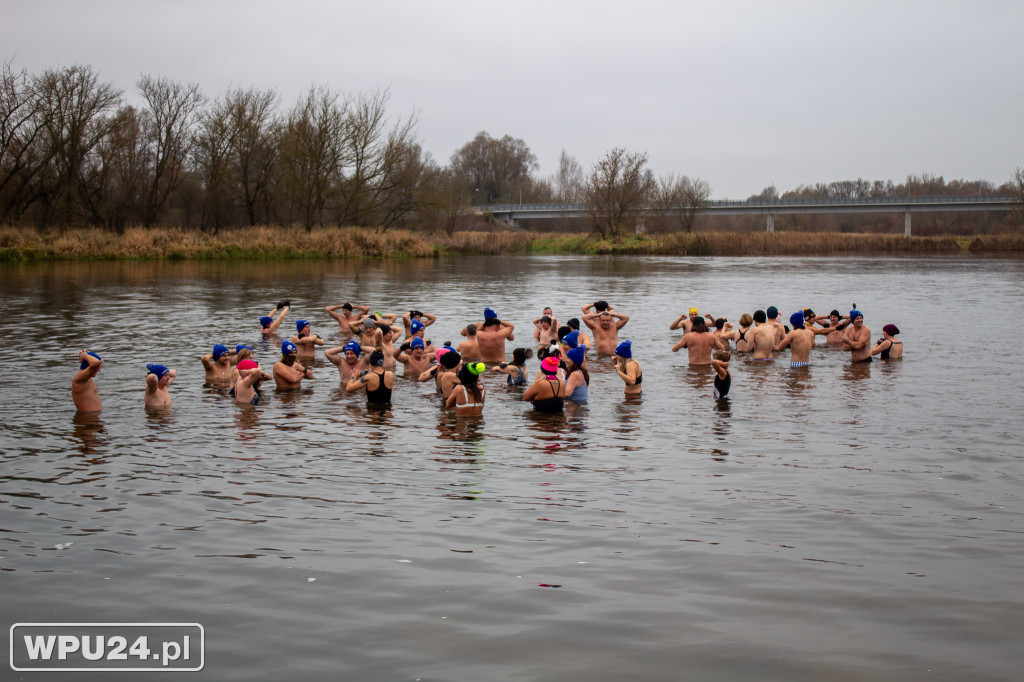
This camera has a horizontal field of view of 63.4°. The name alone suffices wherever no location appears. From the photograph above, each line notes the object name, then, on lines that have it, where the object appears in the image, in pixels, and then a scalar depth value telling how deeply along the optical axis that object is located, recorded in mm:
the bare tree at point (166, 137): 55375
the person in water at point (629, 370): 12719
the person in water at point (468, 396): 11391
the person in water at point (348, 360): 13164
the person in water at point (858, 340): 15711
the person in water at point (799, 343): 15500
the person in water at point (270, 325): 18875
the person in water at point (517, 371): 13203
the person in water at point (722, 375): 12188
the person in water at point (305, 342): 15742
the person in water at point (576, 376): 12172
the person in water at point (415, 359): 13855
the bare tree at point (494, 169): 111812
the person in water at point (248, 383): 12109
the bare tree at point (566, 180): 127569
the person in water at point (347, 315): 18188
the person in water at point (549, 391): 11570
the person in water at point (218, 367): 13438
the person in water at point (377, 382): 12141
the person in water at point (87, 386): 10844
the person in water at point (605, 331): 16797
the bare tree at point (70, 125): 48750
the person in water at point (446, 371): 11953
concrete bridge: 82788
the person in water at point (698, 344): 15719
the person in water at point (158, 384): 11477
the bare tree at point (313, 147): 57188
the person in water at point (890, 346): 16484
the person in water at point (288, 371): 13073
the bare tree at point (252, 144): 56969
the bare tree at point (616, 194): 73938
